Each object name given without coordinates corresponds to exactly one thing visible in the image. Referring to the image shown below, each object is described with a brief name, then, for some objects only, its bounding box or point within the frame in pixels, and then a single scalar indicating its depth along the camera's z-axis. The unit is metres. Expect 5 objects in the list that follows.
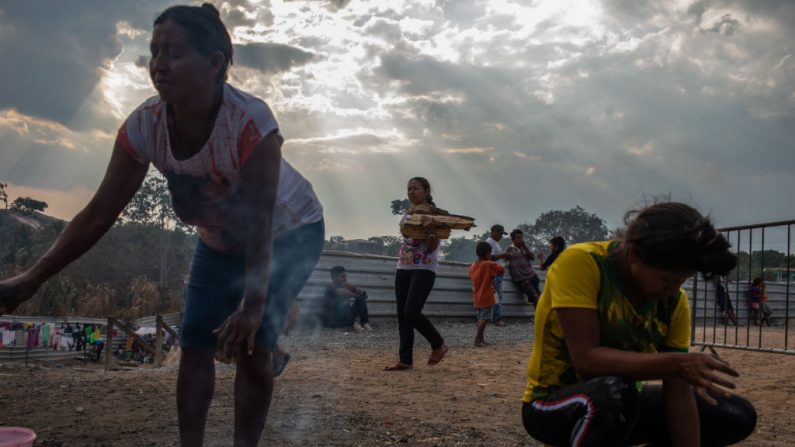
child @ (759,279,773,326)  15.75
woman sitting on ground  1.79
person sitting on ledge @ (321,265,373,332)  9.30
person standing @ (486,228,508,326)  9.83
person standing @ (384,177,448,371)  5.35
